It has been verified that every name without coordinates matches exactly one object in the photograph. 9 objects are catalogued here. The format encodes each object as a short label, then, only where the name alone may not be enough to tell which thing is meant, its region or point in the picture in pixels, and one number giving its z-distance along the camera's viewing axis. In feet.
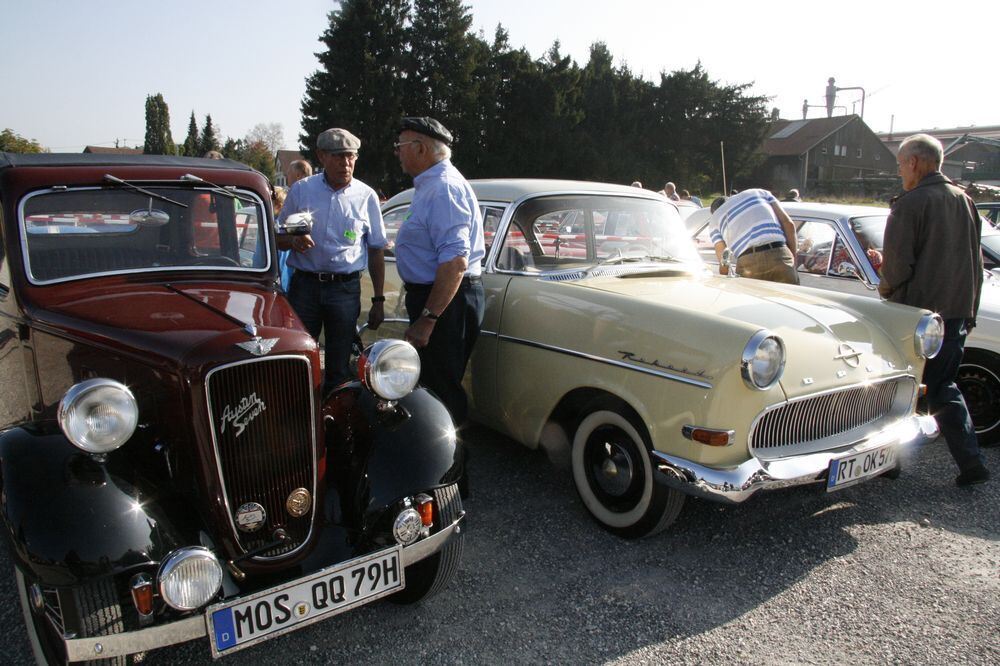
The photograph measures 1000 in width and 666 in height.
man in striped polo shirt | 16.53
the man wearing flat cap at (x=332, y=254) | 13.26
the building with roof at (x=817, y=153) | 174.39
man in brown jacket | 13.29
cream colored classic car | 9.80
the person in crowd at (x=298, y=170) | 20.72
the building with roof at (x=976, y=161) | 127.07
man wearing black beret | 11.77
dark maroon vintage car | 6.77
